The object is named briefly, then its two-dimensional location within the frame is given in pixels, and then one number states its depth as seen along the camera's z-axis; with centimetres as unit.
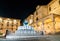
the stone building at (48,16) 768
